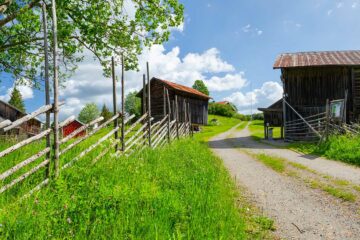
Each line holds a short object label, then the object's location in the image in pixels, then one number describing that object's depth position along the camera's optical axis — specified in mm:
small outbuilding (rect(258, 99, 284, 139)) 29422
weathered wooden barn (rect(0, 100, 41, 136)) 41375
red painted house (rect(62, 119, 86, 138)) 48512
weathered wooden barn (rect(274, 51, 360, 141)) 21766
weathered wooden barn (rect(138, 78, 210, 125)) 35656
